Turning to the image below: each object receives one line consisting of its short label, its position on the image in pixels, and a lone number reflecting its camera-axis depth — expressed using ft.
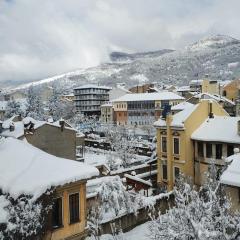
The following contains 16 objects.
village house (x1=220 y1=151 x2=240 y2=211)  66.33
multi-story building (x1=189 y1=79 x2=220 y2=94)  352.14
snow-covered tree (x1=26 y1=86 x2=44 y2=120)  371.15
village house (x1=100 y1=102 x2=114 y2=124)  386.93
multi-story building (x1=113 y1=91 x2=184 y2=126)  342.60
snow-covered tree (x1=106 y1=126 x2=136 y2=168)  177.27
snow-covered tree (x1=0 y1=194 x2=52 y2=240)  53.26
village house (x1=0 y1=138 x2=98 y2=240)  55.47
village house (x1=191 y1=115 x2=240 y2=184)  116.06
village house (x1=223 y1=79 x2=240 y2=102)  334.60
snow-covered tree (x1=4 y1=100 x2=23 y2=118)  353.94
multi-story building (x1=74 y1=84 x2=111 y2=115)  450.30
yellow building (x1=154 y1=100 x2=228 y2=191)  126.52
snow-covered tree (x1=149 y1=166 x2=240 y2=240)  43.41
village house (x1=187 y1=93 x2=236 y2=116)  272.45
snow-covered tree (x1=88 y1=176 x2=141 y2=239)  91.81
